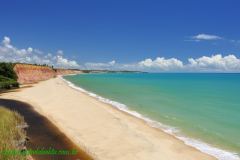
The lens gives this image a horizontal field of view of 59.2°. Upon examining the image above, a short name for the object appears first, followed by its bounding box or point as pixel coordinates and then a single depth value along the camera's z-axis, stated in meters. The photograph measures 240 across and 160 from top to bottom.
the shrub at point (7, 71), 41.94
